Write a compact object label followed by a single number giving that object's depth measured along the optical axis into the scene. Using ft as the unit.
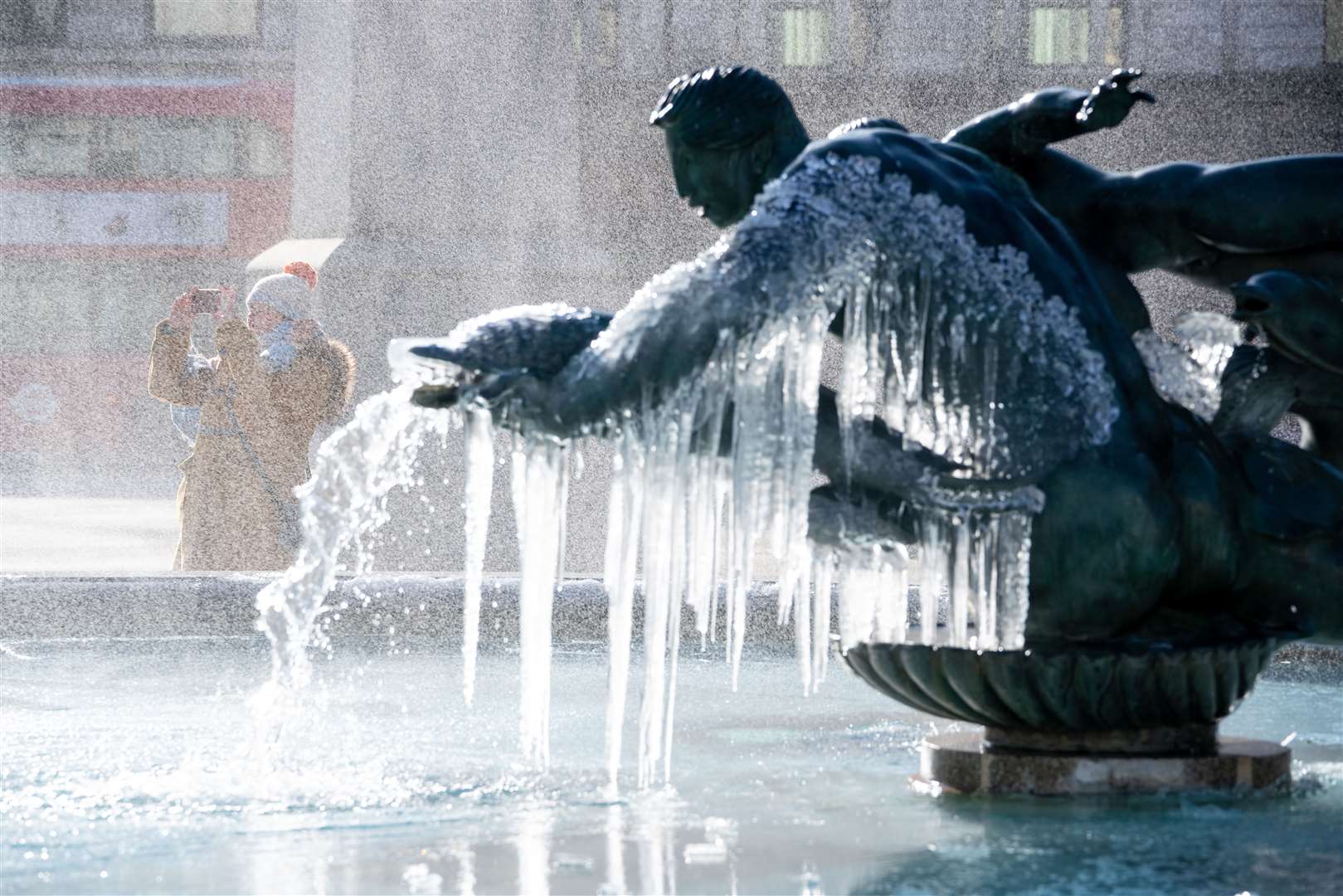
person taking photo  43.10
